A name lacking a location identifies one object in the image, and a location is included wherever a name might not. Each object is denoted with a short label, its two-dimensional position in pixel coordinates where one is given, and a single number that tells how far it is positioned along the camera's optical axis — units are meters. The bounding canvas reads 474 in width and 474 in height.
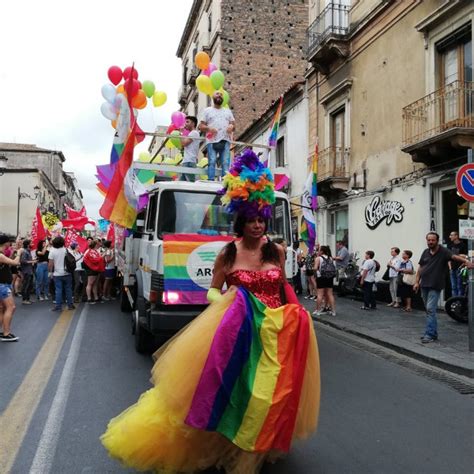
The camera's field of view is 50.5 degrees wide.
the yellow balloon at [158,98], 11.33
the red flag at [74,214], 19.31
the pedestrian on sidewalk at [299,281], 16.86
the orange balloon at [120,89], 10.05
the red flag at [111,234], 15.08
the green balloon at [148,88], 11.05
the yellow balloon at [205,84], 10.73
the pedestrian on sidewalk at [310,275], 15.39
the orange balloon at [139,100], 10.39
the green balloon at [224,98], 10.03
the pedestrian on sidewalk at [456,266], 11.29
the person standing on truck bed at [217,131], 8.82
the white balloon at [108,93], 10.13
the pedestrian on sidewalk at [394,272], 13.25
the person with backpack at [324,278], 11.44
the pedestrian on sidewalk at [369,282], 12.77
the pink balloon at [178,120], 11.78
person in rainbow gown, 3.00
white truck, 6.34
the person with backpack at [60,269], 11.94
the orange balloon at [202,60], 11.12
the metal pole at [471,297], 7.57
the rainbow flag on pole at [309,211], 12.66
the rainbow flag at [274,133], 10.38
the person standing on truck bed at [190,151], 9.41
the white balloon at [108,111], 10.28
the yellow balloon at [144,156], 12.04
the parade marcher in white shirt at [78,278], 14.37
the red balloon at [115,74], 10.48
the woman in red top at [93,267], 13.48
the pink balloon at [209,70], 11.23
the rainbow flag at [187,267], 6.34
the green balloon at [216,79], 10.66
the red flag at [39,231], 16.91
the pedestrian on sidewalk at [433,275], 8.24
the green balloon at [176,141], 10.09
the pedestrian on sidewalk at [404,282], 12.82
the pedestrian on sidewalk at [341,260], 15.93
